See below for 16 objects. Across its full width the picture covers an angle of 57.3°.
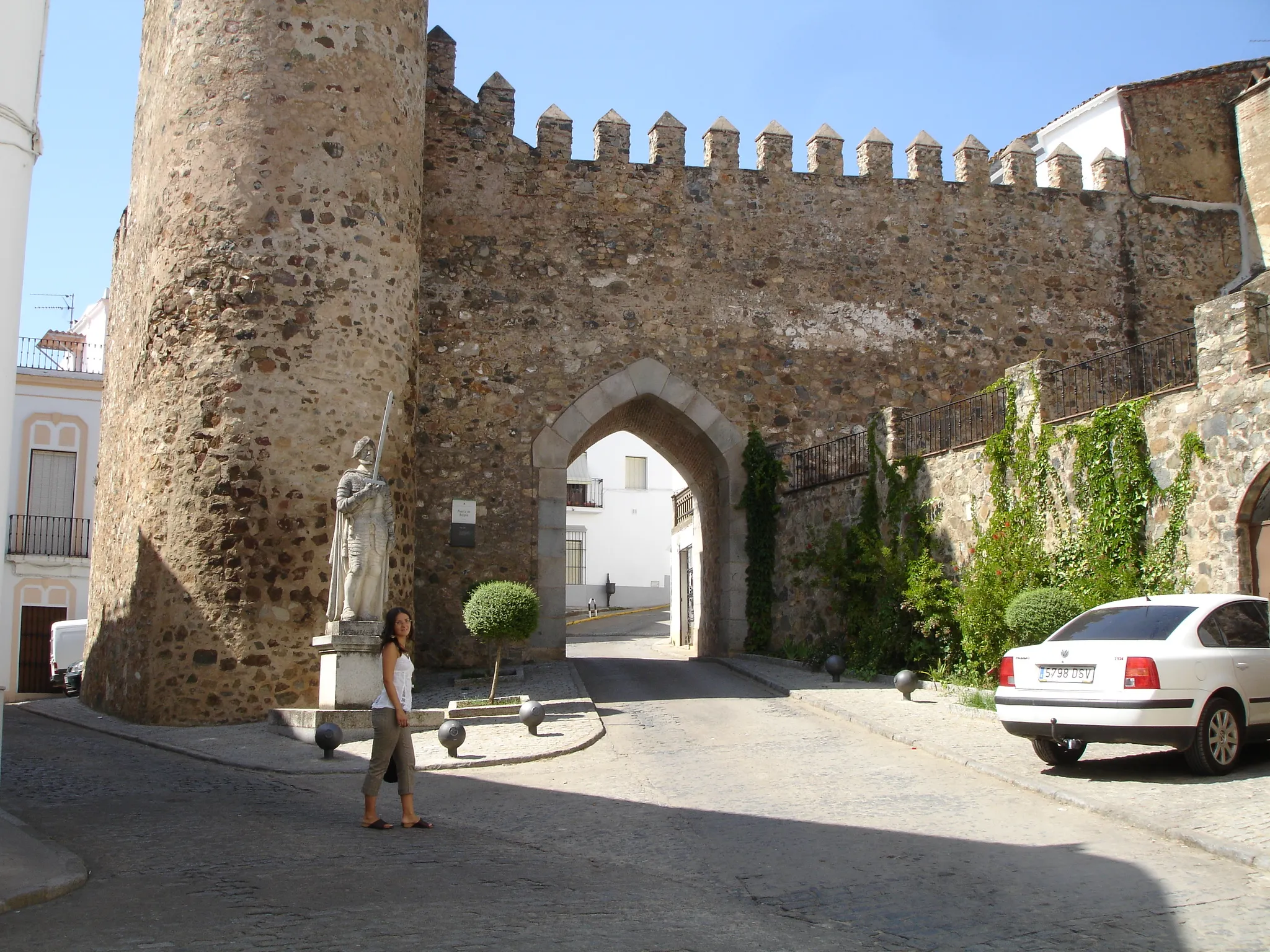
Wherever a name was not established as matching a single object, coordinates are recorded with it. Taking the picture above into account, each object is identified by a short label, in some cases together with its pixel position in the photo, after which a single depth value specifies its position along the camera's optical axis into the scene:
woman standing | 6.29
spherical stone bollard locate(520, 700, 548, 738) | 9.76
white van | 18.66
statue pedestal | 10.43
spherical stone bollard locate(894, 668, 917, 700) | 11.34
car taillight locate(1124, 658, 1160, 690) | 6.85
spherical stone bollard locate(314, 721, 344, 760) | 8.91
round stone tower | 11.74
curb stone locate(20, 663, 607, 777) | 8.60
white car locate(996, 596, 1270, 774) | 6.87
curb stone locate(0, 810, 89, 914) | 4.60
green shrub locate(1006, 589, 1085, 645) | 10.80
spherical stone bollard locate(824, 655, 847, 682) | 13.42
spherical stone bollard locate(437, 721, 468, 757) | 8.70
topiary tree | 11.88
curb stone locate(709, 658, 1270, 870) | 5.19
